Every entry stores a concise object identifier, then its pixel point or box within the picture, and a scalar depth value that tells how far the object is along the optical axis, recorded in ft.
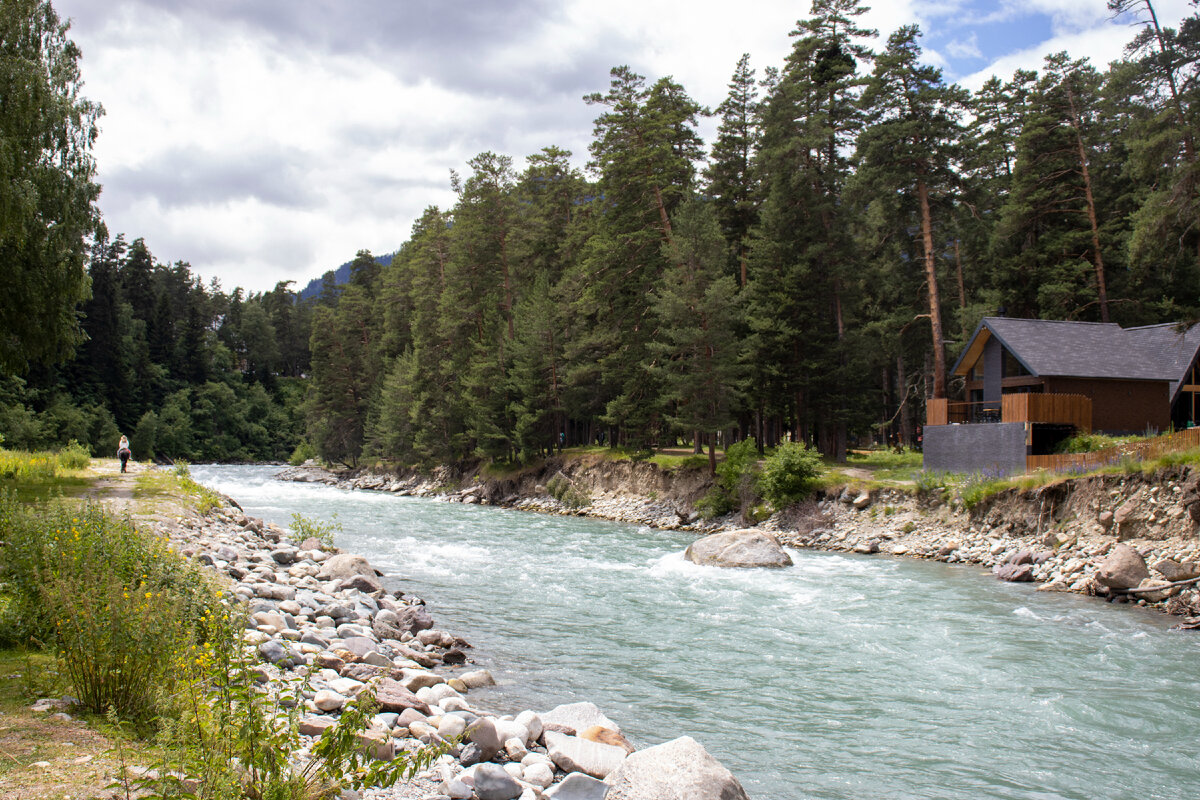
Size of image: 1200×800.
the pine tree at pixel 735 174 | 134.92
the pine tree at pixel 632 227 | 126.82
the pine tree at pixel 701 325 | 107.55
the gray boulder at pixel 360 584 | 47.57
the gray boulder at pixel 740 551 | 65.82
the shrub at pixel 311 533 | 67.05
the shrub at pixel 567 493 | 129.39
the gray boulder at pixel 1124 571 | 52.11
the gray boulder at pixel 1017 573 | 60.44
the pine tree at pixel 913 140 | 104.27
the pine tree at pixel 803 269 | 118.01
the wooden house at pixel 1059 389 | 81.25
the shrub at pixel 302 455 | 272.23
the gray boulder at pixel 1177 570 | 51.31
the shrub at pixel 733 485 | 103.50
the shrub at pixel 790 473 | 93.79
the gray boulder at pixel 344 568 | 50.15
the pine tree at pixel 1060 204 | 113.80
